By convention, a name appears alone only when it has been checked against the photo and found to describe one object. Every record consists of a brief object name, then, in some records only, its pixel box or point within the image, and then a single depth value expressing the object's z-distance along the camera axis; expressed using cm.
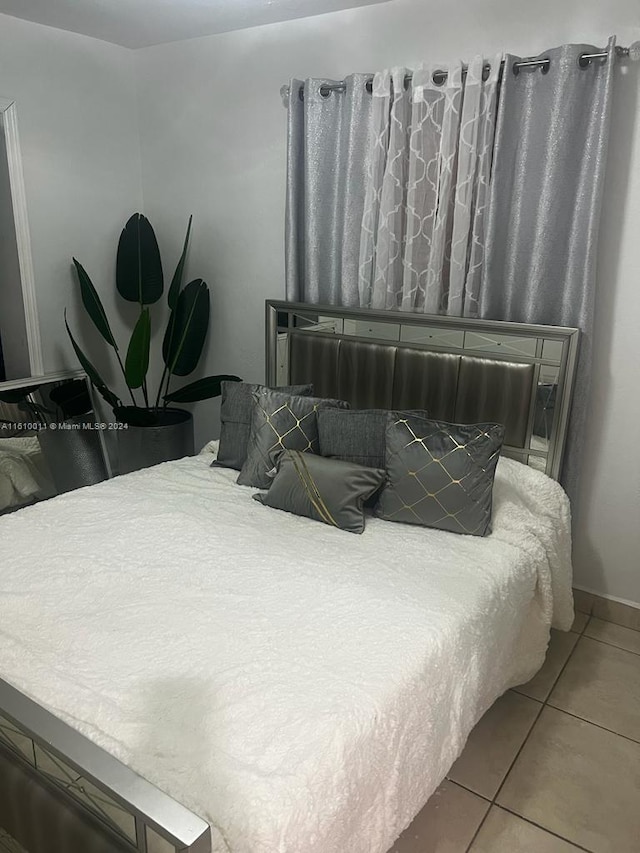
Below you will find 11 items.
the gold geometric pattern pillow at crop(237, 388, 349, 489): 260
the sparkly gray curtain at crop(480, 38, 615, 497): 230
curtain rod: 218
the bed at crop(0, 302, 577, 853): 120
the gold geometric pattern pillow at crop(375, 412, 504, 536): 221
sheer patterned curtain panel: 251
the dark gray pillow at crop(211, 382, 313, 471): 284
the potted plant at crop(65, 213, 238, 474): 336
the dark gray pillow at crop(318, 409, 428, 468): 248
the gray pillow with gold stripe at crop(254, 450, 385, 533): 230
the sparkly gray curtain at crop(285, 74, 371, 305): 282
